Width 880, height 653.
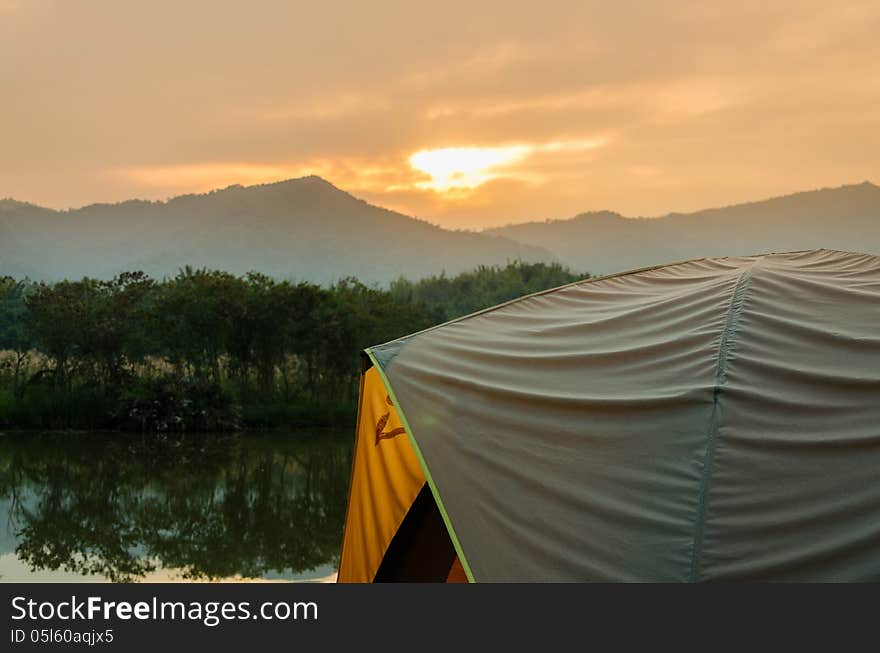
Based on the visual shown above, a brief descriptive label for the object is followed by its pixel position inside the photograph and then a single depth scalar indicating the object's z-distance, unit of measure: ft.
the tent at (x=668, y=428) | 8.64
